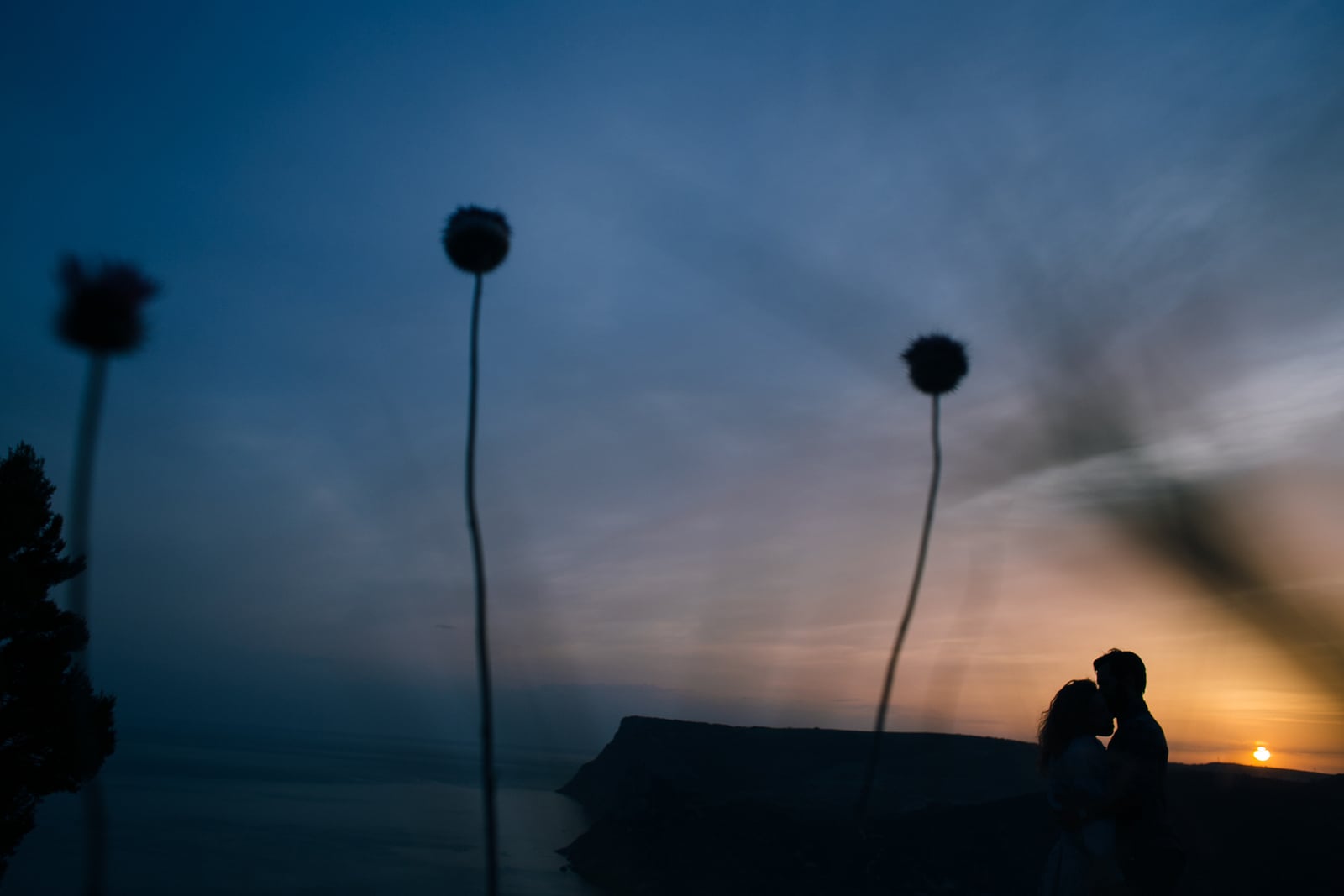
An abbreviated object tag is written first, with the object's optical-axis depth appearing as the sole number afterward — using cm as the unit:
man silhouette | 482
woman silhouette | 488
